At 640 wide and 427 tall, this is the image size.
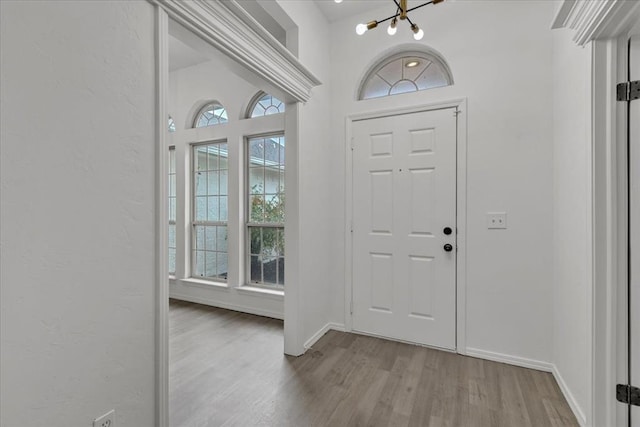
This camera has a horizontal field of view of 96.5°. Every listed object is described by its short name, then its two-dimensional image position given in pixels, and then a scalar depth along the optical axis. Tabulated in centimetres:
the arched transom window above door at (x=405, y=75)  266
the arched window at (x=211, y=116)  383
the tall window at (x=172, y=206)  414
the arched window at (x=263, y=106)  350
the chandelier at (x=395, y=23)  192
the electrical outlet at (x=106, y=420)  114
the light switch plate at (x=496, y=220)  236
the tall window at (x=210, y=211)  386
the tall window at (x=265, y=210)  348
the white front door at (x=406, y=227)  256
